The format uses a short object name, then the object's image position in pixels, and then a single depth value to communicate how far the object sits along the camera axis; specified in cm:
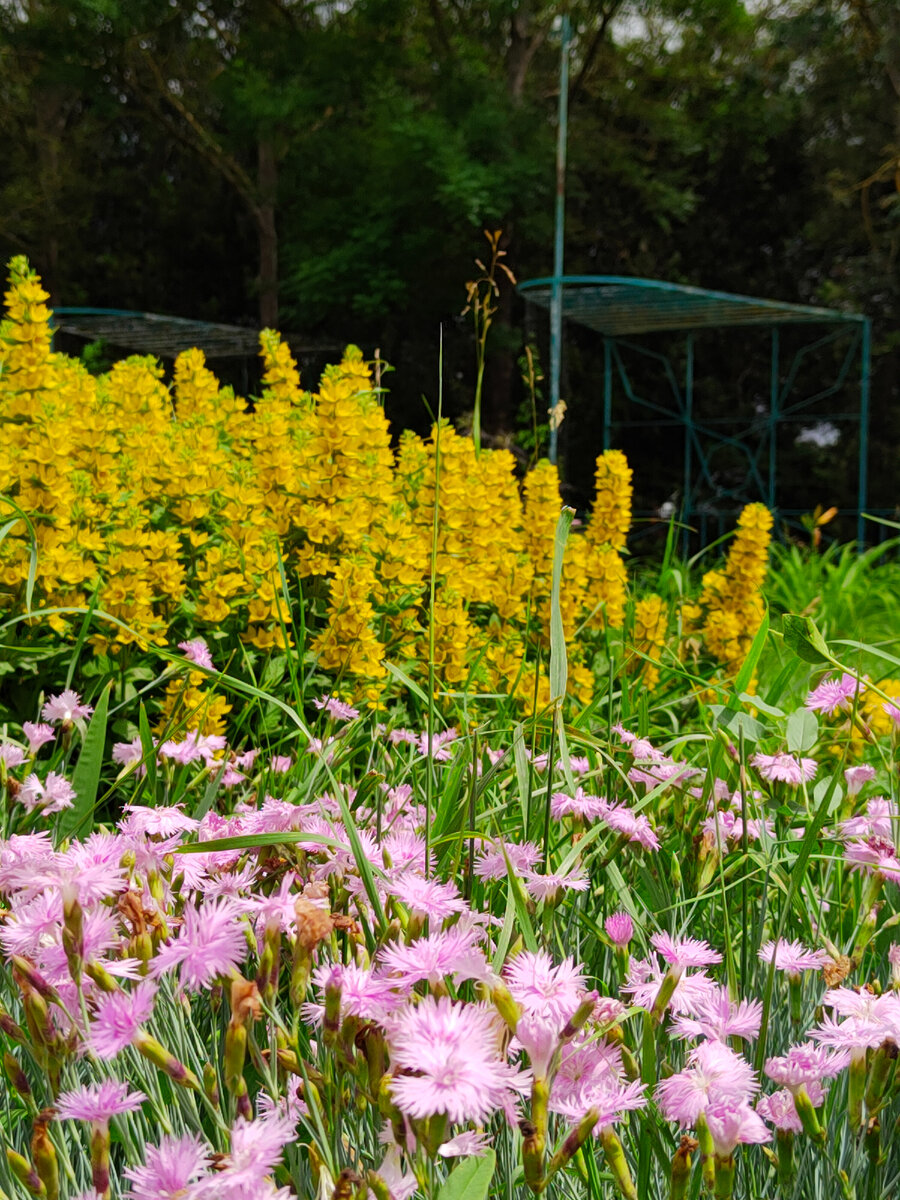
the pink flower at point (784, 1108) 64
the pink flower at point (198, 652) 160
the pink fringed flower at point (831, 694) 112
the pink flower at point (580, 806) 97
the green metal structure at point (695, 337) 781
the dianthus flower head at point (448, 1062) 44
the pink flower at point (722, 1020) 64
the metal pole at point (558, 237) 668
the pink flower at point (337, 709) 139
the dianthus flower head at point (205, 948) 54
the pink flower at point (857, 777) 108
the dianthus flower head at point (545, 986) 58
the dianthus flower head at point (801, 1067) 62
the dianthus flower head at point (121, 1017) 53
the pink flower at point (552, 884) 77
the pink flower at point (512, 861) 83
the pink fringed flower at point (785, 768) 115
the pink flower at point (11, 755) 113
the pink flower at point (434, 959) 55
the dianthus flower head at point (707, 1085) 56
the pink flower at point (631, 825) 89
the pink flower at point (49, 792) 108
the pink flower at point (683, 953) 69
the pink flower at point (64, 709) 132
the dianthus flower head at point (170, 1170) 48
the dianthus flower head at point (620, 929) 76
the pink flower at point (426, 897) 66
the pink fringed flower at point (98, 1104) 51
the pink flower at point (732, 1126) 55
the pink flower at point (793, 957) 79
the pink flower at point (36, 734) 123
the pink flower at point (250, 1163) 46
